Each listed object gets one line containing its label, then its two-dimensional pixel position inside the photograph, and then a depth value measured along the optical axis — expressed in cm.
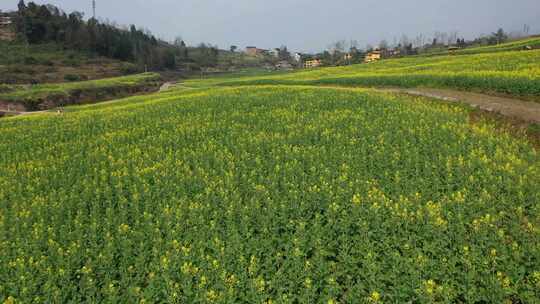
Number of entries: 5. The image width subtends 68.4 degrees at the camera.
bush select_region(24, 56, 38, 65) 9759
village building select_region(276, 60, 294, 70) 17078
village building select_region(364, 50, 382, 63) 13738
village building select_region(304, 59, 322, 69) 15741
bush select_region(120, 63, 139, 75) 11326
